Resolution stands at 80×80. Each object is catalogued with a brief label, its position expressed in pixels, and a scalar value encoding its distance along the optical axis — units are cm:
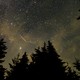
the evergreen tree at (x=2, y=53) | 1926
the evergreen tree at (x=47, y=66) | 1536
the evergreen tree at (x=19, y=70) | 1681
